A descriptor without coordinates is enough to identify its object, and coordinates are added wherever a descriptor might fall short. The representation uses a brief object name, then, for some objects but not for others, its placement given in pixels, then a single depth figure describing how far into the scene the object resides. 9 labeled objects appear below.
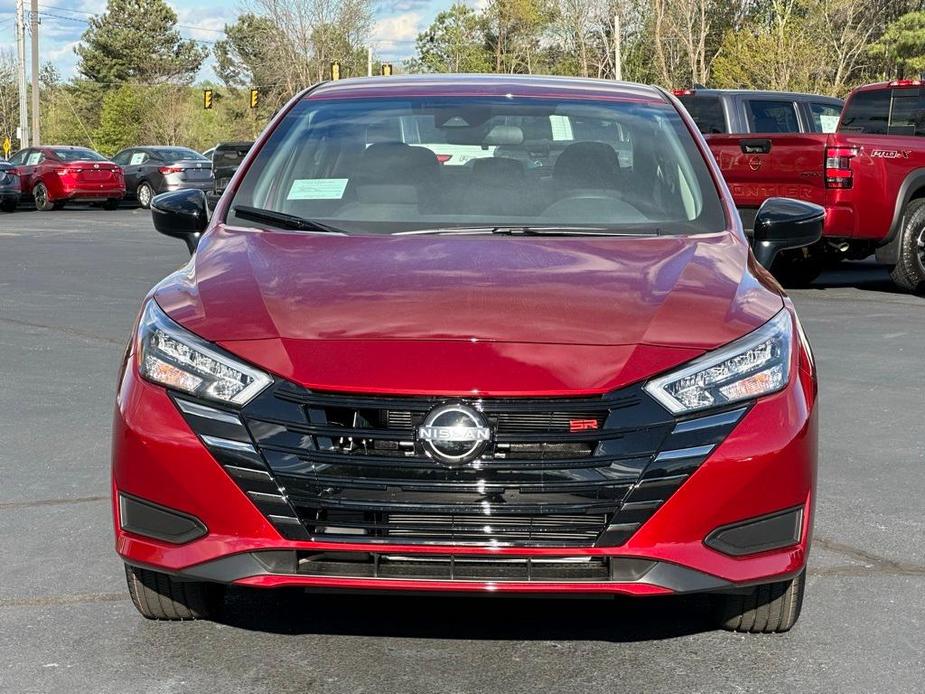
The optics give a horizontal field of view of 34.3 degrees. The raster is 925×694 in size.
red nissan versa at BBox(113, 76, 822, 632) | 3.54
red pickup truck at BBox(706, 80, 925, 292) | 13.01
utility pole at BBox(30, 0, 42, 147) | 51.59
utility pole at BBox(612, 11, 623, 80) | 55.35
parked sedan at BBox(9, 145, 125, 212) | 34.19
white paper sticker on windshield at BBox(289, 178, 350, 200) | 5.02
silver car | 35.38
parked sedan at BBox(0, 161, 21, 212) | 33.03
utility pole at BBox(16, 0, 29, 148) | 57.69
